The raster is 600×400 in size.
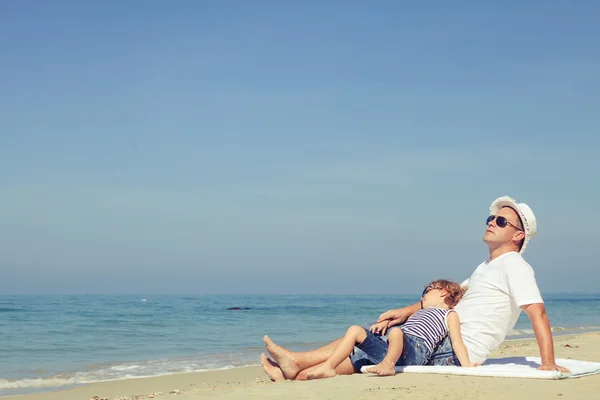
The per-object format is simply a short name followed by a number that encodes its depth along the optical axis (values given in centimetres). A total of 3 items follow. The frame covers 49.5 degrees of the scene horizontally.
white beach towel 531
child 532
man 550
